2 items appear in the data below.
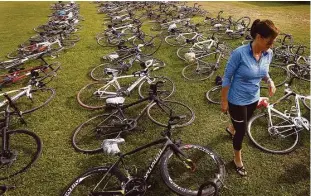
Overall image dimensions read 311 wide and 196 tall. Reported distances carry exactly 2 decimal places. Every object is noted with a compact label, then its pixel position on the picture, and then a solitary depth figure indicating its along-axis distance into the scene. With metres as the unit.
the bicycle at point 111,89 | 7.84
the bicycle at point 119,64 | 9.80
